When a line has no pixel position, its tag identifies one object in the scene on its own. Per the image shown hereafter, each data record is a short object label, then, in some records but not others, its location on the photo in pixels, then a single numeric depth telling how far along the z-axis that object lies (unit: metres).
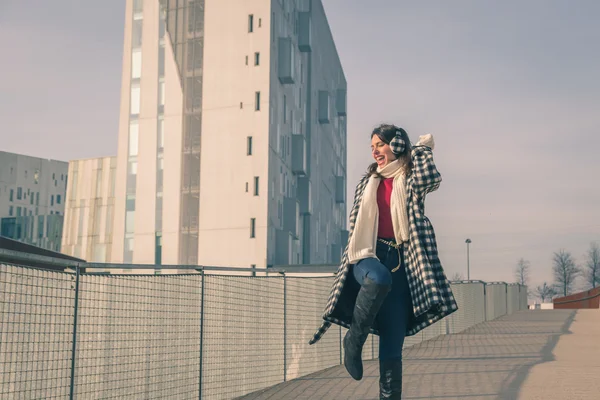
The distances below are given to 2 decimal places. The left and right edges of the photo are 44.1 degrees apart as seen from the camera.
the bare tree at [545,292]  111.76
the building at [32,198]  98.88
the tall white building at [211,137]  44.31
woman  4.58
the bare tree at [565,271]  87.38
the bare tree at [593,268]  83.31
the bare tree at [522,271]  106.81
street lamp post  63.24
